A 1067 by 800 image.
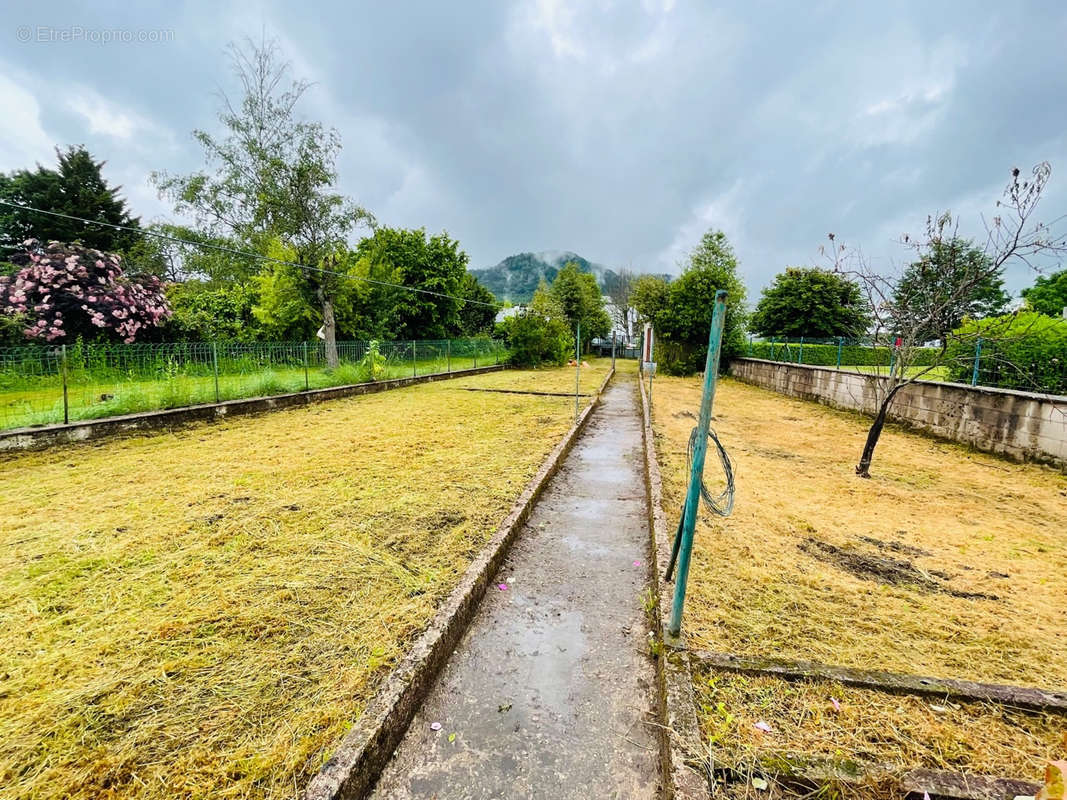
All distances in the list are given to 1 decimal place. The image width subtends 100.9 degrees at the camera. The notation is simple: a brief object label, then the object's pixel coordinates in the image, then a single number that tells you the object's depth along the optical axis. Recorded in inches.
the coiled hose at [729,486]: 92.5
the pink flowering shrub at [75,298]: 463.2
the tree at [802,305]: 1122.0
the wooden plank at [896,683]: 76.4
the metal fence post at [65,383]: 245.3
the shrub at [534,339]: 873.5
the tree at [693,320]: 779.4
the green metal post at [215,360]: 331.6
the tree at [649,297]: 1034.9
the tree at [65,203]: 914.1
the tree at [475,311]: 1055.0
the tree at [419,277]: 852.0
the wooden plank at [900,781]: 59.0
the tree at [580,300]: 1374.3
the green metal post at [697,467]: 83.1
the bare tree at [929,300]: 186.5
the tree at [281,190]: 553.6
